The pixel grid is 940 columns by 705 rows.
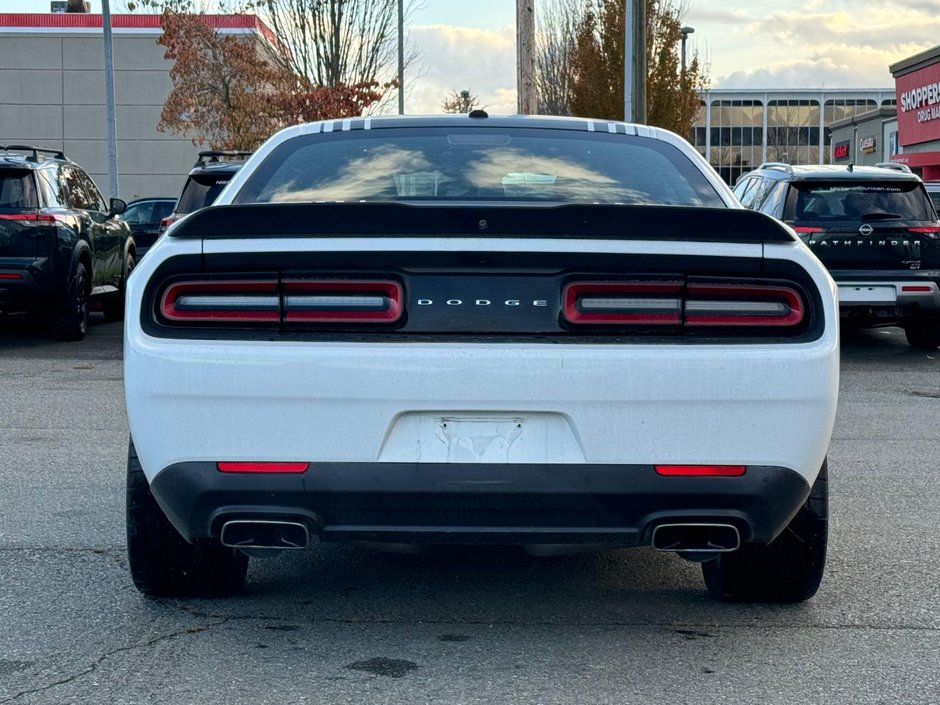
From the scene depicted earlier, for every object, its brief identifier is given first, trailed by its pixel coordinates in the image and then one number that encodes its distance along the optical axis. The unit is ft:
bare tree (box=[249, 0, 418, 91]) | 117.80
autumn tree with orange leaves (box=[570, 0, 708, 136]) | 114.32
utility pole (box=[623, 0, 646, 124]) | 72.23
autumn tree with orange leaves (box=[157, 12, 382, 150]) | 122.93
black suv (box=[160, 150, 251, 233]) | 34.47
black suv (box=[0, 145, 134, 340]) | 42.96
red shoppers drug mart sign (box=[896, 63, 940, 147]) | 152.97
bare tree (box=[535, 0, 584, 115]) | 158.20
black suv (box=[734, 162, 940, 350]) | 42.27
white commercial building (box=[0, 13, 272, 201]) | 147.23
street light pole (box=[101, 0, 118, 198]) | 95.35
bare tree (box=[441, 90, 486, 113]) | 221.60
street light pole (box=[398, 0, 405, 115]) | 122.83
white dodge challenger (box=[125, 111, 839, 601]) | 12.21
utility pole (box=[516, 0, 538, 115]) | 71.36
